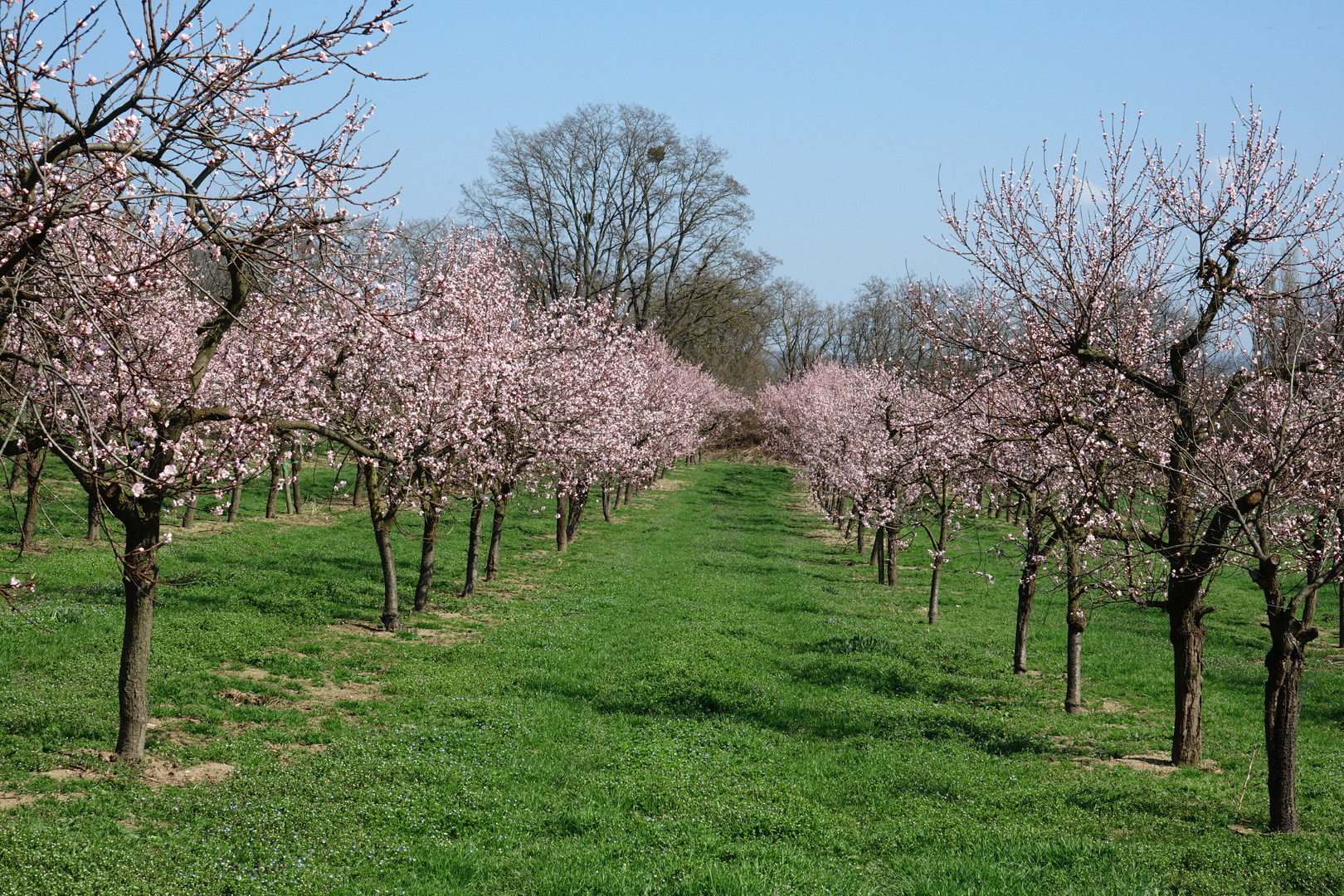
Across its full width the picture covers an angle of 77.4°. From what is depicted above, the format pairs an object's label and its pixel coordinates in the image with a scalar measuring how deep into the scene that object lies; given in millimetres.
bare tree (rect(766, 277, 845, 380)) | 101188
